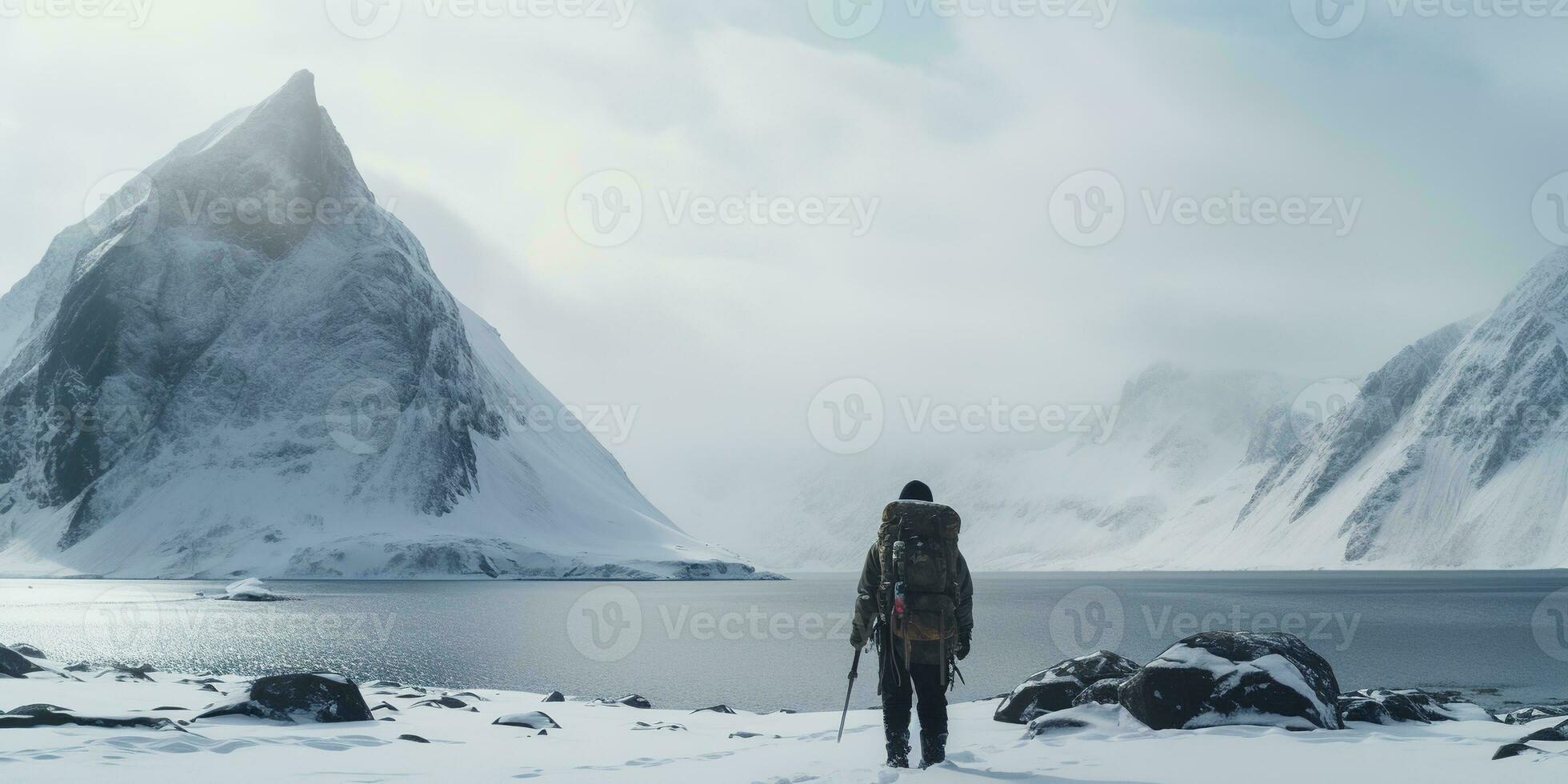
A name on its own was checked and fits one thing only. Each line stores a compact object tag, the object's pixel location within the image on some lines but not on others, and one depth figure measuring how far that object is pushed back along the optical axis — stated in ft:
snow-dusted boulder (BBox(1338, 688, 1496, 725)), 48.19
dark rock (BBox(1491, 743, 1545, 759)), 34.47
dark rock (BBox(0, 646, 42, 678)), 76.02
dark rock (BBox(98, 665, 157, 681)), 87.26
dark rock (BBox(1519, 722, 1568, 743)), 37.34
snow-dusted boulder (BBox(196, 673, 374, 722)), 51.21
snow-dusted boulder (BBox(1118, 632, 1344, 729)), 43.47
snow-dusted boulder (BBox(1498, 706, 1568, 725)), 68.69
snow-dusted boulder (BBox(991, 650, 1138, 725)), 54.49
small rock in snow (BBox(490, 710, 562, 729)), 59.57
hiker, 37.24
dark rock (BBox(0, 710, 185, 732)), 42.78
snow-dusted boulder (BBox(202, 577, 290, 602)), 324.39
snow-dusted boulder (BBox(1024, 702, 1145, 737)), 45.73
